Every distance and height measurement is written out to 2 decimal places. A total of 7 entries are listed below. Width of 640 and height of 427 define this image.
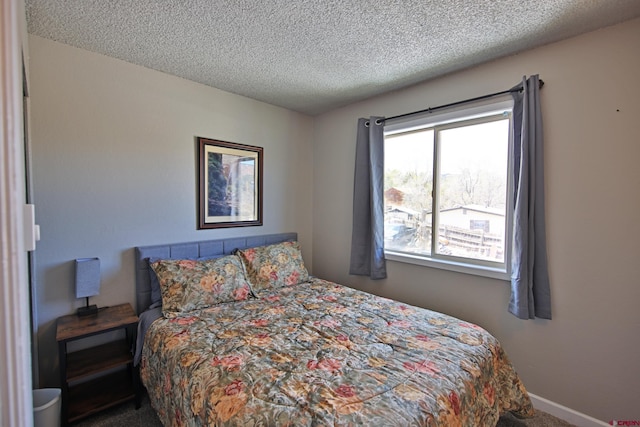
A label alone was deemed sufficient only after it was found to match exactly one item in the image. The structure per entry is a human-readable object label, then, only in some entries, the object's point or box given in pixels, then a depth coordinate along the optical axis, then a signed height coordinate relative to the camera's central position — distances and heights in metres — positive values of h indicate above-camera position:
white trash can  1.47 -1.08
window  2.22 +0.15
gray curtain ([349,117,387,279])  2.83 +0.02
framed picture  2.63 +0.21
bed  1.14 -0.77
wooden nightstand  1.71 -1.03
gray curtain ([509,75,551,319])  1.94 -0.09
